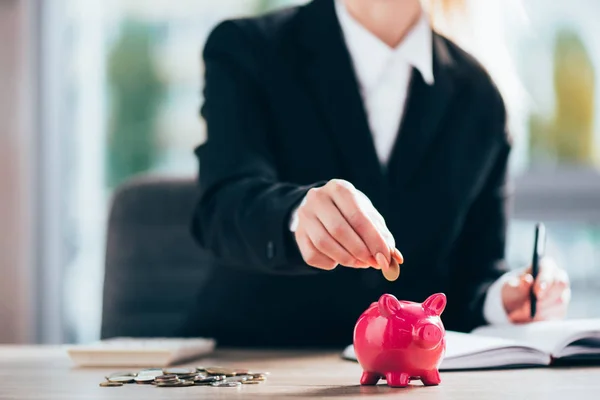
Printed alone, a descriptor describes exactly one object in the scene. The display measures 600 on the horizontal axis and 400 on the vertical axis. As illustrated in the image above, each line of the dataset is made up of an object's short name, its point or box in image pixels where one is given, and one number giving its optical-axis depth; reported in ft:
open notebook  5.64
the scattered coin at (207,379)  5.18
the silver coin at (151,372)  5.27
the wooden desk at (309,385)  4.93
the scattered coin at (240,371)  5.35
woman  7.13
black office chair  8.49
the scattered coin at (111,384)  5.19
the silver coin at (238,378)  5.22
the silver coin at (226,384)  5.11
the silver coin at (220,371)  5.32
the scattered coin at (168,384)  5.11
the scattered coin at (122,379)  5.22
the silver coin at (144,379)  5.20
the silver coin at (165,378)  5.18
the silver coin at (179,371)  5.29
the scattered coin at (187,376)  5.22
